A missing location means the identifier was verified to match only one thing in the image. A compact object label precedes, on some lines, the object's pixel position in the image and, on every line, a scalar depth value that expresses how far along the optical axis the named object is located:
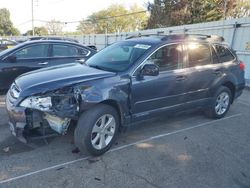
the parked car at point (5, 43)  15.55
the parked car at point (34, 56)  6.63
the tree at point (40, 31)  69.69
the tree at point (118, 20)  67.31
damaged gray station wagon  3.61
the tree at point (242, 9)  29.65
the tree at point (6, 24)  72.19
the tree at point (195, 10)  27.06
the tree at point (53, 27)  75.94
